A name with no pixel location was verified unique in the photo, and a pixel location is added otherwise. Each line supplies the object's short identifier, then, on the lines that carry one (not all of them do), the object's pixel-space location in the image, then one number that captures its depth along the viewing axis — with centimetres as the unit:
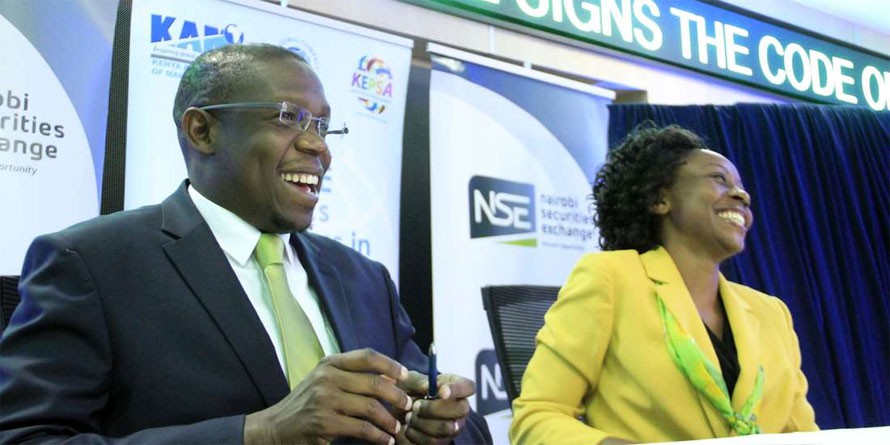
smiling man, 104
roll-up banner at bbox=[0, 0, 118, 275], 222
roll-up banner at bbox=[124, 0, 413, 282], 245
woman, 170
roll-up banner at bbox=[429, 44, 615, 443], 311
